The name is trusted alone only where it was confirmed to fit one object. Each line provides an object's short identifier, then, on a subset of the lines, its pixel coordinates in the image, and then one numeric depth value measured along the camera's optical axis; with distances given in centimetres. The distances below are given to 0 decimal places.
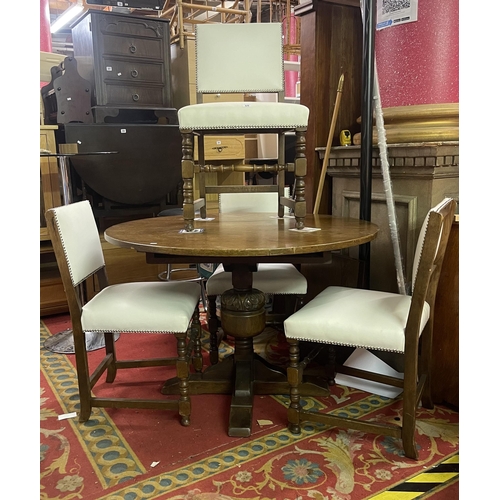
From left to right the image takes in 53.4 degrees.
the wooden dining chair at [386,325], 151
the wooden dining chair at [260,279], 221
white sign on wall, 225
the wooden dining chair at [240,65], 228
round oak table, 158
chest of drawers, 350
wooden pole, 261
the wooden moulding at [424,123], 221
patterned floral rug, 149
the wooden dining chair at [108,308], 174
